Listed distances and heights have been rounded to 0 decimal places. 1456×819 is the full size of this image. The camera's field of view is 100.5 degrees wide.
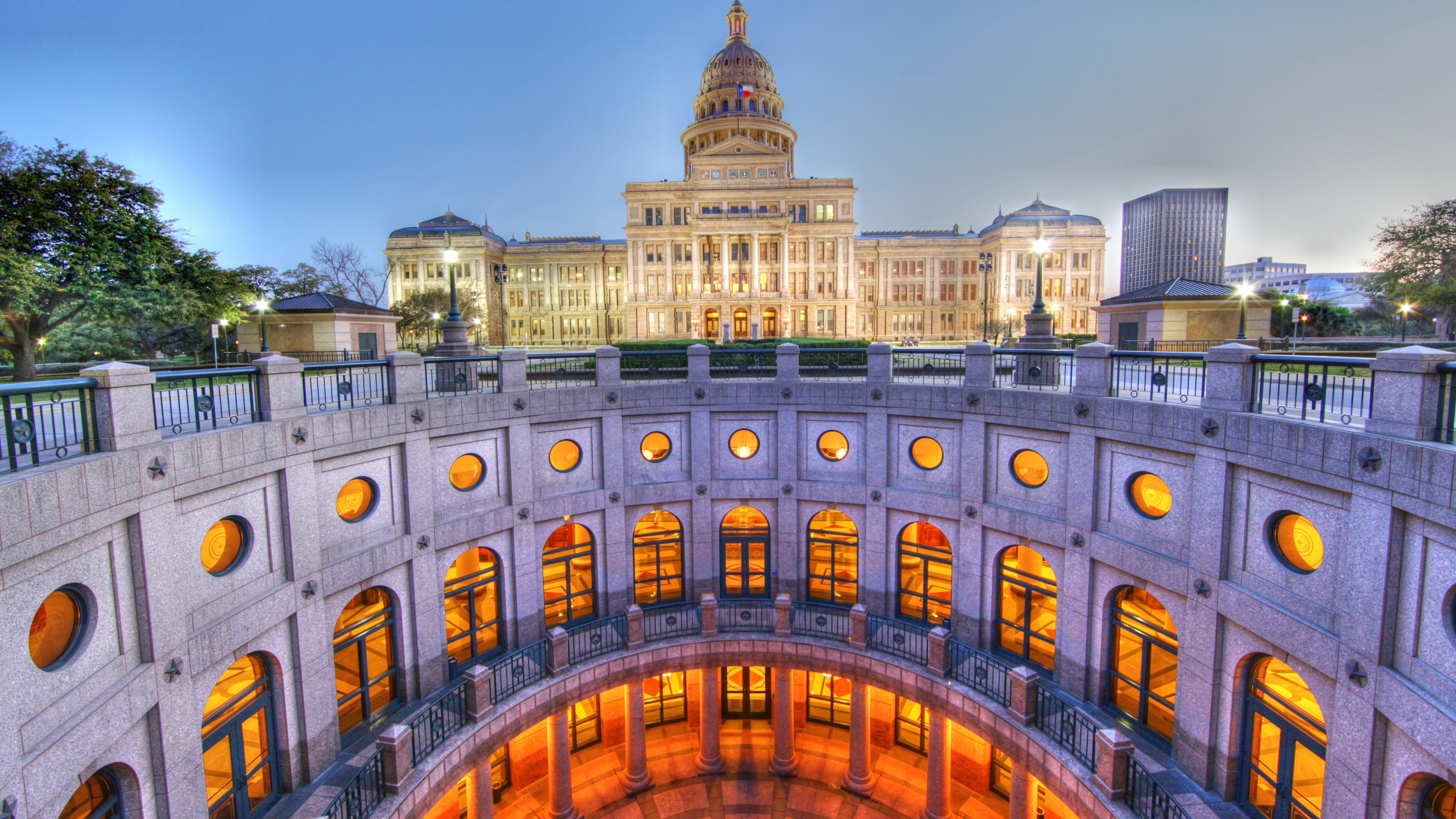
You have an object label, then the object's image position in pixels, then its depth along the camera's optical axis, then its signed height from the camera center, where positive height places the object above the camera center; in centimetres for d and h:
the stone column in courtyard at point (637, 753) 1620 -1063
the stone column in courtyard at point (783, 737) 1670 -1061
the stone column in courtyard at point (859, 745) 1592 -1039
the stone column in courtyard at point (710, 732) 1681 -1050
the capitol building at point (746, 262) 7181 +1221
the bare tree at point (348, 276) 5609 +819
